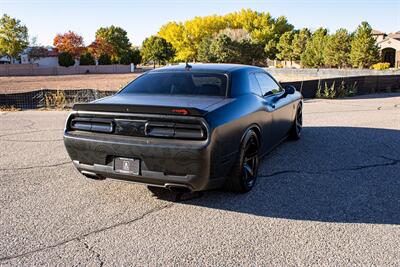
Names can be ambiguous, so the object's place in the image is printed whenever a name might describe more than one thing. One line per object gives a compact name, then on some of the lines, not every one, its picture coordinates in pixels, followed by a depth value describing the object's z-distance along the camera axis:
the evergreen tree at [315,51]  56.69
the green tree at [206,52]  70.62
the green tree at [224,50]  67.94
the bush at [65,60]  70.87
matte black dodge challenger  3.55
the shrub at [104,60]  76.31
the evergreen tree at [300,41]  67.94
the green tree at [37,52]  81.56
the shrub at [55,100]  12.74
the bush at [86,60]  72.74
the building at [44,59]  83.00
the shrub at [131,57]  83.44
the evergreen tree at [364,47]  45.09
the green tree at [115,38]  90.12
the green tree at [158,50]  88.50
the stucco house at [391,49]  62.09
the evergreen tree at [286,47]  72.31
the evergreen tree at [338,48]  50.22
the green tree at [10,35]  72.28
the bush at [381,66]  43.19
